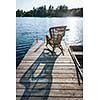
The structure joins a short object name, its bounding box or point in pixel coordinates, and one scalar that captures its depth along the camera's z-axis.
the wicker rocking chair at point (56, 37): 1.67
